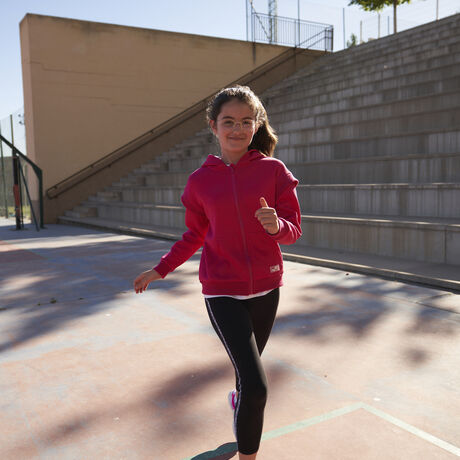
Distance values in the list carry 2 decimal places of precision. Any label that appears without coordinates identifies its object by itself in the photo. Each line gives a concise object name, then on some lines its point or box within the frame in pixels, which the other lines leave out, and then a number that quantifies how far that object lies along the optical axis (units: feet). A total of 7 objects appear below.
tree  85.08
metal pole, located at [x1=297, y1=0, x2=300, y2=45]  57.21
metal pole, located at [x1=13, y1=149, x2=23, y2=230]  35.09
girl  6.09
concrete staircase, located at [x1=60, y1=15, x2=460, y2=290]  18.53
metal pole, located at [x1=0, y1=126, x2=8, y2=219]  48.08
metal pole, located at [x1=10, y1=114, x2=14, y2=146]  47.96
